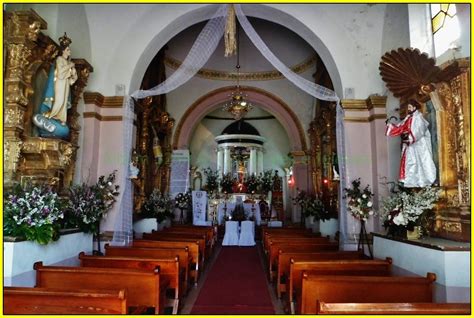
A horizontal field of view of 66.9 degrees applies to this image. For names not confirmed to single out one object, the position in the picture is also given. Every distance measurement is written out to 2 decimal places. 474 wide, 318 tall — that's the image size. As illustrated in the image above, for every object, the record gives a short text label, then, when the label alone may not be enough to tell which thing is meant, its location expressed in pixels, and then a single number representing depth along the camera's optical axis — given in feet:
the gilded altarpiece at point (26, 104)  14.08
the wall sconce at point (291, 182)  40.20
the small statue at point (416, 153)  15.38
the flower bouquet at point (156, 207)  26.89
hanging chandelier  32.73
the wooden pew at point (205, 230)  25.30
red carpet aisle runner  13.76
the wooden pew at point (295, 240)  18.81
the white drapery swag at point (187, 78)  18.97
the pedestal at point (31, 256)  10.90
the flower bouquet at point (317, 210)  26.76
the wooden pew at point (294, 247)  17.57
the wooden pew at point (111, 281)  10.66
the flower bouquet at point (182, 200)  34.78
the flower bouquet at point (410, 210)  14.24
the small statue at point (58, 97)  15.52
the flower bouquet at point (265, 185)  46.26
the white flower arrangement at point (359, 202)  18.31
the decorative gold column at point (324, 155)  27.99
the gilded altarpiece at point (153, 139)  26.58
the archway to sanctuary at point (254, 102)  38.93
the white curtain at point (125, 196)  19.22
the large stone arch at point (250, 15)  21.52
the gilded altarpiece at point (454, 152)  13.35
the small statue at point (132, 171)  20.07
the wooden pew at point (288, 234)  22.76
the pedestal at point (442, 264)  10.64
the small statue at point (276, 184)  47.57
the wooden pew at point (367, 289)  9.90
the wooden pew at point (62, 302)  8.16
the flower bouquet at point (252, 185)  45.93
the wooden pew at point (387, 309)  7.13
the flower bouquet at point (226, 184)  45.19
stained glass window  14.93
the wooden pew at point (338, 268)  12.34
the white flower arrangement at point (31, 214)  11.78
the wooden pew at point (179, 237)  20.52
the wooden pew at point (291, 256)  14.78
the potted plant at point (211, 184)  45.15
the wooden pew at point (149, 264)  12.88
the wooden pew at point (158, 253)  15.33
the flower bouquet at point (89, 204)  16.40
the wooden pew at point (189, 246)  17.70
